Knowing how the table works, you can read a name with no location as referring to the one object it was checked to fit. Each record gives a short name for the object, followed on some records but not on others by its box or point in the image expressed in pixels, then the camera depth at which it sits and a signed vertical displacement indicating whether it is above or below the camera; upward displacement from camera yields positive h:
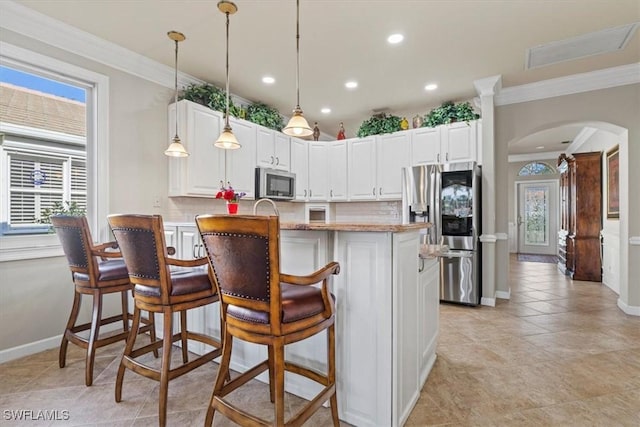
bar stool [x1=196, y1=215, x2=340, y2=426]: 1.30 -0.37
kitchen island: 1.66 -0.55
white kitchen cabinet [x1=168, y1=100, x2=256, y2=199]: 3.49 +0.68
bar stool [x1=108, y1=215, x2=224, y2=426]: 1.74 -0.40
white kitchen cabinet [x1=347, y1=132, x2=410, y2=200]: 4.67 +0.75
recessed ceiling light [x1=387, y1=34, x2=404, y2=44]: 2.92 +1.64
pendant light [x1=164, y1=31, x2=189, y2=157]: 3.03 +0.63
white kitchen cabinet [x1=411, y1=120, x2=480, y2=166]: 4.12 +0.96
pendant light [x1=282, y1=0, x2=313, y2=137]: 2.29 +0.64
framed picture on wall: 4.55 +0.46
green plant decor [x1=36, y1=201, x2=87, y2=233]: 2.80 +0.04
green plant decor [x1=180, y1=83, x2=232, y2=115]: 3.60 +1.38
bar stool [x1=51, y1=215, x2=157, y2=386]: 2.16 -0.41
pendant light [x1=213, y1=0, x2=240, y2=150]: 2.43 +0.68
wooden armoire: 5.44 -0.04
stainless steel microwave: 4.34 +0.45
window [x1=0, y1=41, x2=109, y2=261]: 2.59 +0.53
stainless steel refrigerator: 3.88 -0.04
